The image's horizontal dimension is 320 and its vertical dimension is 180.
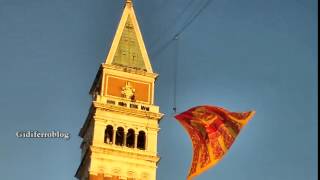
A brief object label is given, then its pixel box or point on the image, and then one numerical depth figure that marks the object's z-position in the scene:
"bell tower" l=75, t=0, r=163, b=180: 83.25
